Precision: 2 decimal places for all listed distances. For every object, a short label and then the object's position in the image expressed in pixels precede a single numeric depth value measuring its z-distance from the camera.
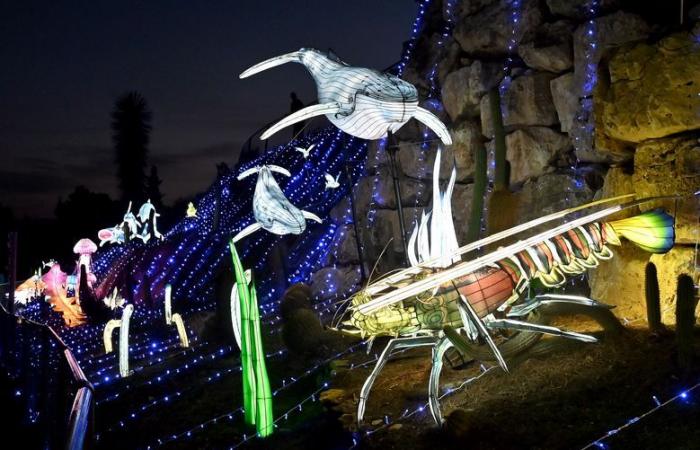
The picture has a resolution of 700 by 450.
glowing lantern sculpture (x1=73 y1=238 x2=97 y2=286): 15.62
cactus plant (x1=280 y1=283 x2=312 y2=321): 9.62
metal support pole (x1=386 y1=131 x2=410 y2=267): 6.22
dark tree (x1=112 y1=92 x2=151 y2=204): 27.16
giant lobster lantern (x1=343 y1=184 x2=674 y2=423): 4.59
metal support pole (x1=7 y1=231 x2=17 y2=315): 11.41
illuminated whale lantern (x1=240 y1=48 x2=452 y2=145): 5.15
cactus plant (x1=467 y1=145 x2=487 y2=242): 7.36
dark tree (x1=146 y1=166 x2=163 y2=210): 28.52
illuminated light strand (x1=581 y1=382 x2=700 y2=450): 3.76
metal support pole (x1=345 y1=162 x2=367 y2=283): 10.66
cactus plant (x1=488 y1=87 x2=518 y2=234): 6.88
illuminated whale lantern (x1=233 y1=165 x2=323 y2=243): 8.46
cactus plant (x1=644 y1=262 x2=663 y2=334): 5.04
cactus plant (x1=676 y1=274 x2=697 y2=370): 4.31
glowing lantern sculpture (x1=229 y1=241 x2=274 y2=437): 5.68
